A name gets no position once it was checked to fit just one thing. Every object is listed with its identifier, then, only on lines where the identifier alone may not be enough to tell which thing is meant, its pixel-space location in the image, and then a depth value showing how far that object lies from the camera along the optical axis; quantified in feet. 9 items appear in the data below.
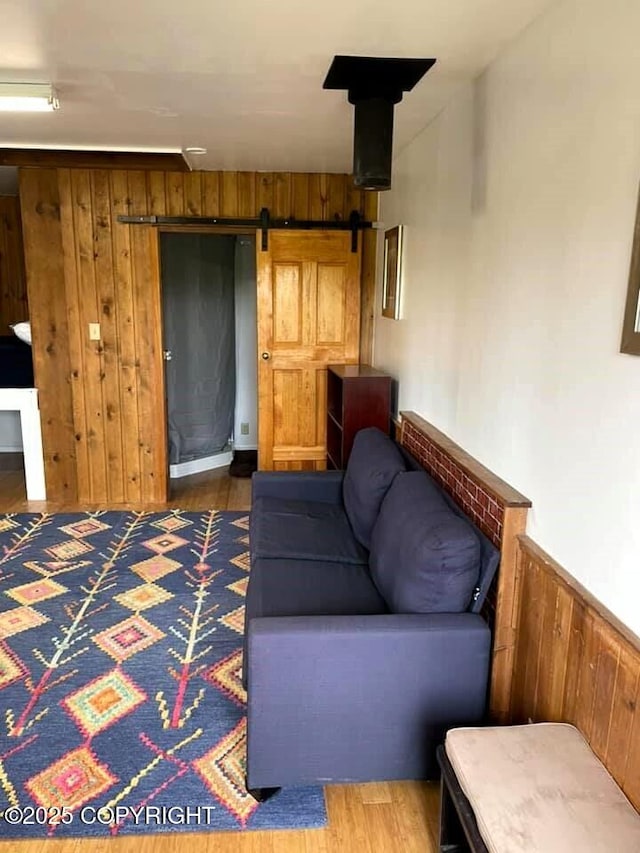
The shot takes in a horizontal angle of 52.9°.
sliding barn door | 14.39
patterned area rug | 6.07
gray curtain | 16.88
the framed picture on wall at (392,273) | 11.60
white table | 14.57
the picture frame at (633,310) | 4.36
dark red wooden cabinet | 12.15
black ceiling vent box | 7.59
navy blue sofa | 5.80
